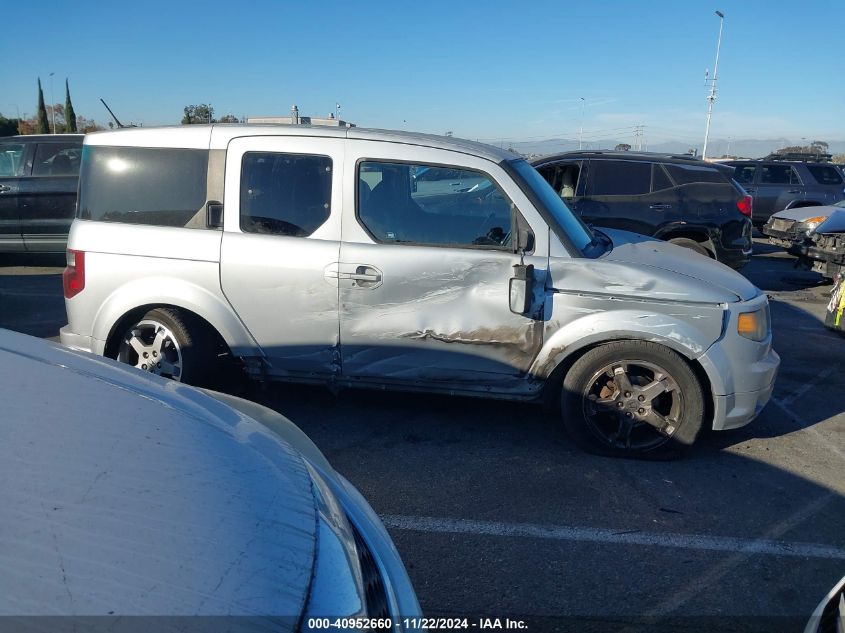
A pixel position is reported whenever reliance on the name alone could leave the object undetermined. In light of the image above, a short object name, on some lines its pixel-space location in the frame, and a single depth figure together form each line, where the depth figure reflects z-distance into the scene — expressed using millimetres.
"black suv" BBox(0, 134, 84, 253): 10109
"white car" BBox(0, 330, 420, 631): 1501
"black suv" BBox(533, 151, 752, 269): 9773
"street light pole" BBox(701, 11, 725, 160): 35994
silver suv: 4414
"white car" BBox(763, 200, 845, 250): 12984
